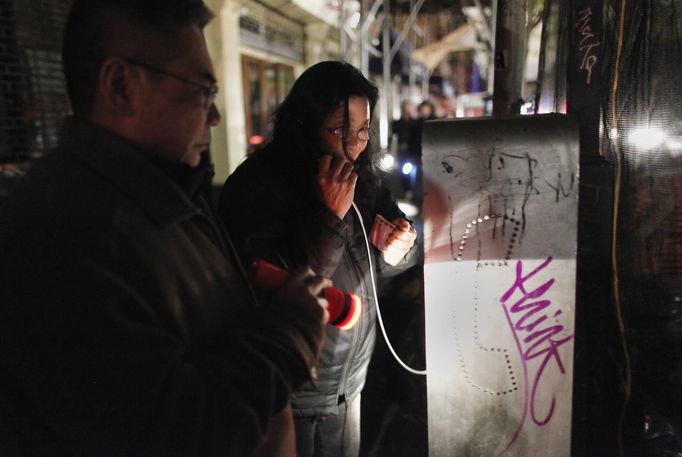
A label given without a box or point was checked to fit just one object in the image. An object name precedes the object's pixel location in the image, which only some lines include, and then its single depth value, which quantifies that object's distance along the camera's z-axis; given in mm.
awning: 11023
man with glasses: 864
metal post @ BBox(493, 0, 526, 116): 2199
